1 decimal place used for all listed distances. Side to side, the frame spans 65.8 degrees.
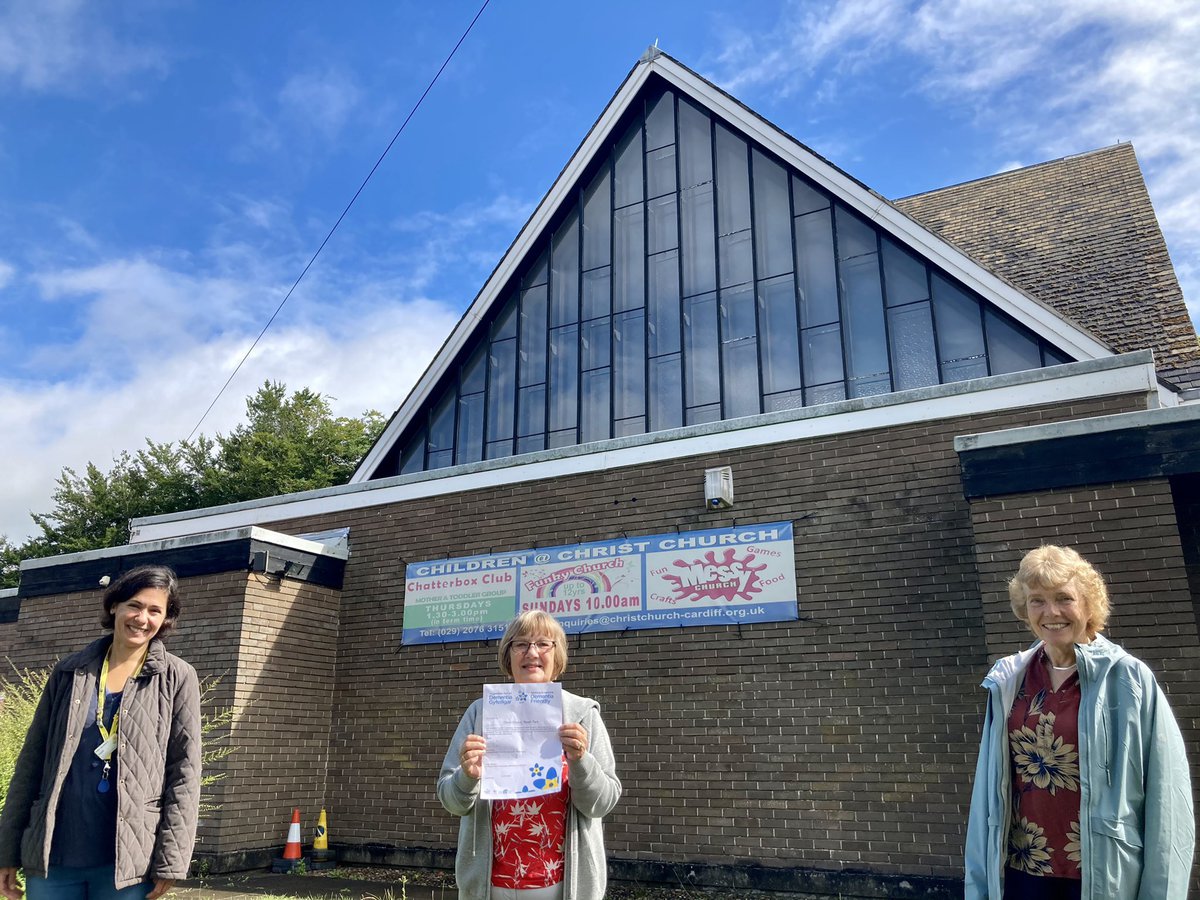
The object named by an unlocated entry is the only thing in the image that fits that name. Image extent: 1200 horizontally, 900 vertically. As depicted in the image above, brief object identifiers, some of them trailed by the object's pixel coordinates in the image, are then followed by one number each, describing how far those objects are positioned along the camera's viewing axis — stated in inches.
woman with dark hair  133.6
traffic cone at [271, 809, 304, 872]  388.2
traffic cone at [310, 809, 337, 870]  399.2
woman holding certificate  121.5
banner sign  345.7
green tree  1205.7
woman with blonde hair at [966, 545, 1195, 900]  110.0
